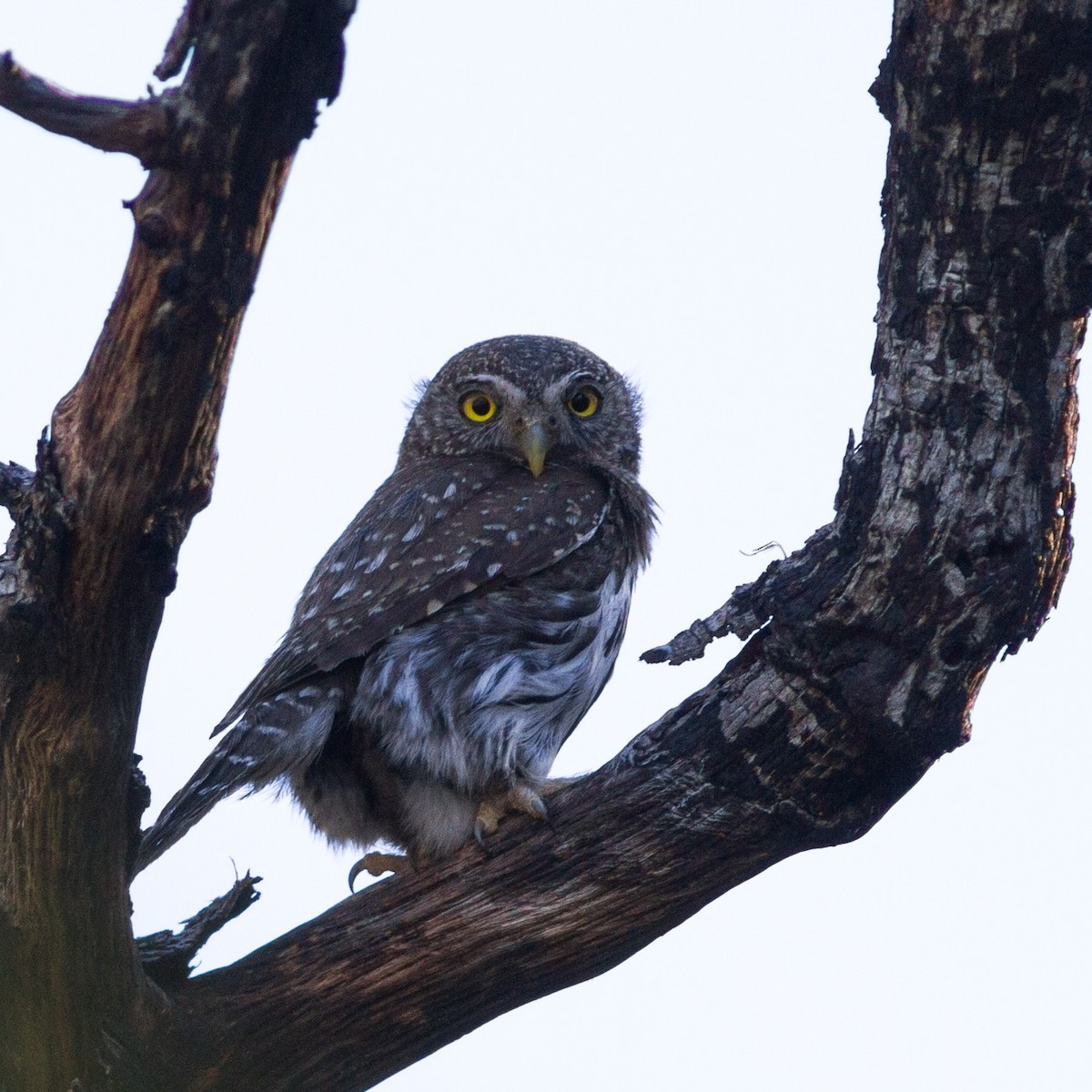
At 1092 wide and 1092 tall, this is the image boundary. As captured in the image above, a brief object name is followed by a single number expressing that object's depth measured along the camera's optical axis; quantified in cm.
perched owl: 835
